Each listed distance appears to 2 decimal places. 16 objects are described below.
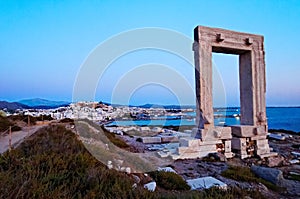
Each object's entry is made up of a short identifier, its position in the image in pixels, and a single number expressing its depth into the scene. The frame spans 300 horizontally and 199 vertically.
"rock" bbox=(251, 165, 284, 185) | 6.19
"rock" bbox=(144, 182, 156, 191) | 4.41
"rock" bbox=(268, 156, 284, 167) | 8.74
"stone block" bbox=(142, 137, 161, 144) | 12.72
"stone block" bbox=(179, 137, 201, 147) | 8.59
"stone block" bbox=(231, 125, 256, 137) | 9.38
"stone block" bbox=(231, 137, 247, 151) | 9.34
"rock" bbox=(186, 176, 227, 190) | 5.00
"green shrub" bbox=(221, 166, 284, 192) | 5.97
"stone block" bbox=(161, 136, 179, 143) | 12.85
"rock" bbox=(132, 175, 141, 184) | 4.93
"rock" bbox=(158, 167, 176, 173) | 6.17
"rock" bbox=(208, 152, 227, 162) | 8.42
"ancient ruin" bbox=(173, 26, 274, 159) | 8.89
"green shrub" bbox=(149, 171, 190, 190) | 5.01
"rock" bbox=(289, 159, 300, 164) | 9.09
